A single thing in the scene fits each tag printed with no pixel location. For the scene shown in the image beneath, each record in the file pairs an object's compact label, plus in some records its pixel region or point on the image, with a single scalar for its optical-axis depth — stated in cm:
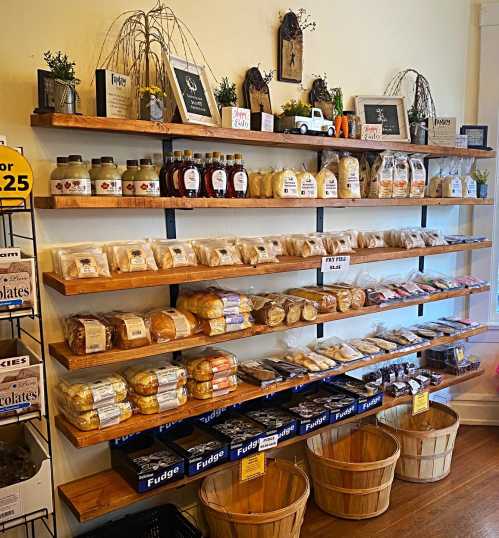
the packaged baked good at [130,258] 207
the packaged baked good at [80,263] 193
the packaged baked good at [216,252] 225
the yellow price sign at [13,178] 167
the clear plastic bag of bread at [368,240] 298
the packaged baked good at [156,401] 208
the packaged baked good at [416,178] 300
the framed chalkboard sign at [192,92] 210
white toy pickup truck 248
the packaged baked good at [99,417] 195
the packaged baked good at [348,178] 270
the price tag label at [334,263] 257
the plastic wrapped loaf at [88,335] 192
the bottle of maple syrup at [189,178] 211
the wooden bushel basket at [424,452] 293
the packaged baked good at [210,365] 222
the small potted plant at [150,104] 201
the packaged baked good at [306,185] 251
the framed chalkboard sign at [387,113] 292
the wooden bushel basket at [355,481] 257
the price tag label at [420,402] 306
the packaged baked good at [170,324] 210
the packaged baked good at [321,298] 264
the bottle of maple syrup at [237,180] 228
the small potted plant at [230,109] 223
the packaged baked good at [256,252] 236
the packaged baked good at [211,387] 222
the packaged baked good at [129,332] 200
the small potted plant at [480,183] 342
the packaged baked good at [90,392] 196
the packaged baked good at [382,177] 285
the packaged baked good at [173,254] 218
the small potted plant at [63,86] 187
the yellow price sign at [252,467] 232
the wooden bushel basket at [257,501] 218
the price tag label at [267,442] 235
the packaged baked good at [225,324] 220
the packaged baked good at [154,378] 208
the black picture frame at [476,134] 340
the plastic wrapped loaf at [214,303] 221
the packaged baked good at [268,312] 238
